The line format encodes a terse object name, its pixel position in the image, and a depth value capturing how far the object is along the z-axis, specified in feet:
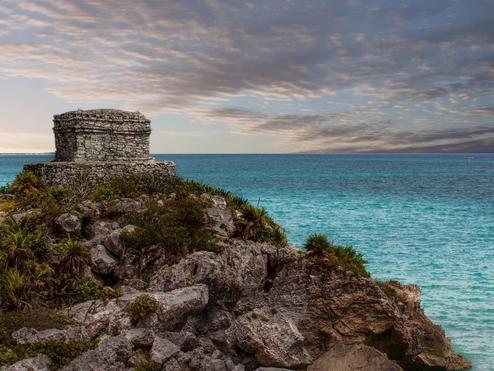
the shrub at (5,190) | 110.52
